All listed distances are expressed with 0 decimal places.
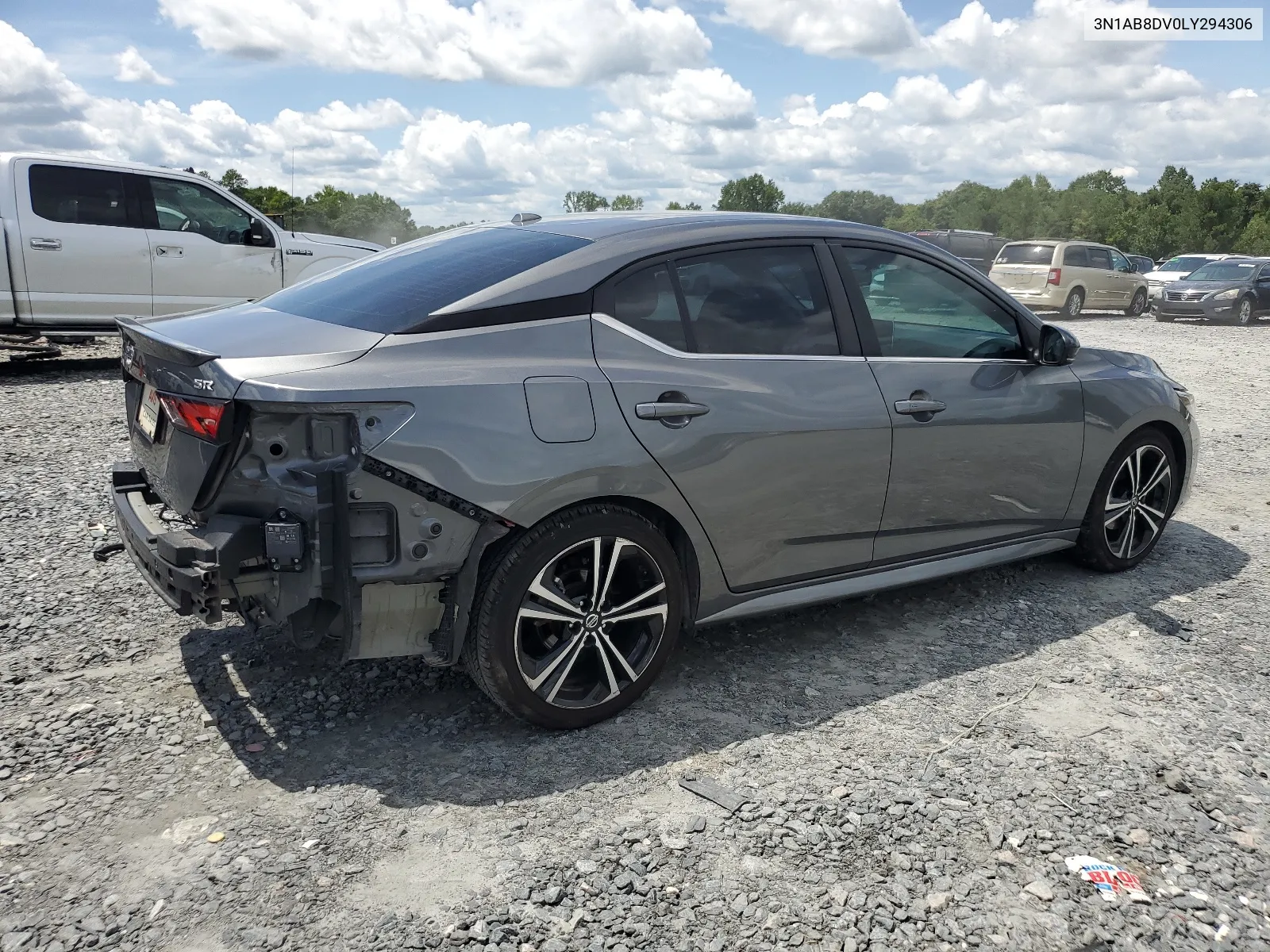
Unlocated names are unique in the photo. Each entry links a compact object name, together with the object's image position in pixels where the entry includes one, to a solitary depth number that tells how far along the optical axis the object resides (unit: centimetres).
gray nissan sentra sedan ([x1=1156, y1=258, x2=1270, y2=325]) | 2341
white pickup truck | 993
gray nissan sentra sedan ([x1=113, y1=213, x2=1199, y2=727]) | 304
